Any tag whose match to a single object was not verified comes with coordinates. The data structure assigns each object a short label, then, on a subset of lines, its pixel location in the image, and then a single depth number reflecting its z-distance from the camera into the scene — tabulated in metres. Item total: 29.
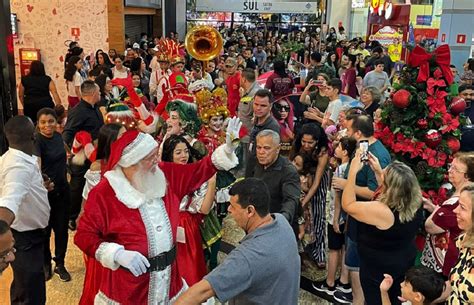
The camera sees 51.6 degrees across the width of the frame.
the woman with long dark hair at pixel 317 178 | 4.04
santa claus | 2.42
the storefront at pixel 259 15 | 14.96
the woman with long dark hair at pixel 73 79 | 7.27
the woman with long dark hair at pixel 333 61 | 10.50
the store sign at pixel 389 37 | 15.05
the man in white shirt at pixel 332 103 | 5.29
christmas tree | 3.63
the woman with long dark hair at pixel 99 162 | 2.87
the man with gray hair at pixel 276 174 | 3.33
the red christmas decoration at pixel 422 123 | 3.64
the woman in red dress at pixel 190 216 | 3.37
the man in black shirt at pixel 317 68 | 6.67
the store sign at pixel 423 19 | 17.28
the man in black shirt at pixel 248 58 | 10.30
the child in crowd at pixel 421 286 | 2.58
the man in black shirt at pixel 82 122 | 4.77
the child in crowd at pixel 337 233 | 3.93
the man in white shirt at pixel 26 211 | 2.94
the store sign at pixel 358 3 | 19.79
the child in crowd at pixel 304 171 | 4.11
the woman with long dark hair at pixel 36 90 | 6.41
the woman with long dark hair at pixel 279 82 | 6.65
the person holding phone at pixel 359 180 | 3.52
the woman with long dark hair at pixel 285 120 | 5.54
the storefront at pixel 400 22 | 14.96
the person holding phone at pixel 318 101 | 5.52
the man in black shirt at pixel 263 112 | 4.40
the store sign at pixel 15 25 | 9.41
